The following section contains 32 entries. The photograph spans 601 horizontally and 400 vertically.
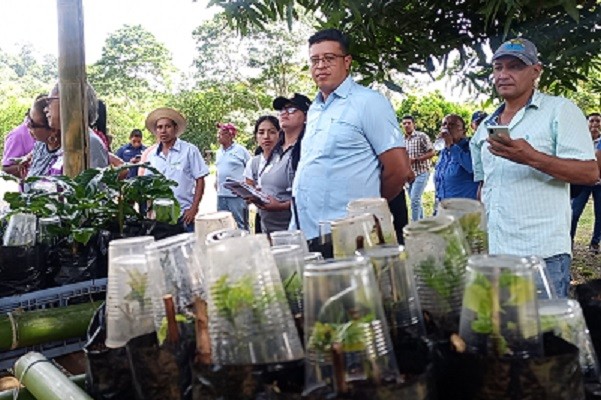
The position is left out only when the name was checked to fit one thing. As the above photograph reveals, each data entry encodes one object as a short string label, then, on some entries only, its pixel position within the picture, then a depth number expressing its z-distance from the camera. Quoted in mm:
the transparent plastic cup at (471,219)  1330
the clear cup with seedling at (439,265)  1109
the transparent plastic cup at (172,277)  1126
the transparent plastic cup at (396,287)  1054
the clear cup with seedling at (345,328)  865
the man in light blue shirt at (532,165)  2383
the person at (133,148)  9964
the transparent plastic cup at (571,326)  1001
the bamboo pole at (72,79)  2906
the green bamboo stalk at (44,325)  1812
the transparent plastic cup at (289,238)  1381
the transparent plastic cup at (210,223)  1609
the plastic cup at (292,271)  1133
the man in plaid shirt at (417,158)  9156
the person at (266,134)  5465
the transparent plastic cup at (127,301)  1196
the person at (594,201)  7465
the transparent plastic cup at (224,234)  1169
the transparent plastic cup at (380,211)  1456
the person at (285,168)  4277
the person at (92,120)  3619
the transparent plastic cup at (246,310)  960
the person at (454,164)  5723
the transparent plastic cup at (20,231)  2176
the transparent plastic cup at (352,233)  1331
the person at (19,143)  5434
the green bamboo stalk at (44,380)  1227
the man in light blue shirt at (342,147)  2900
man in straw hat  5348
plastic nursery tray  1898
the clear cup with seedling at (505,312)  909
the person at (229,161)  7812
